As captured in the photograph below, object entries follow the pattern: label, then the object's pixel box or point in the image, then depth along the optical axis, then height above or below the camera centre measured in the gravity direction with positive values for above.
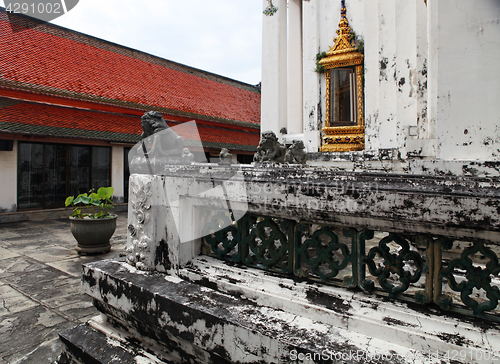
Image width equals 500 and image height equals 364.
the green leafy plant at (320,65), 6.06 +2.44
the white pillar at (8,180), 8.47 +0.20
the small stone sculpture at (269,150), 4.71 +0.55
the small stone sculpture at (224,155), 6.17 +0.63
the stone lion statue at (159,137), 1.87 +0.31
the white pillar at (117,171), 11.05 +0.54
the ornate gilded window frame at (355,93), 5.68 +1.78
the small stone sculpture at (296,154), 4.91 +0.50
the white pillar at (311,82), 6.15 +2.08
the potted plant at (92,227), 5.12 -0.68
